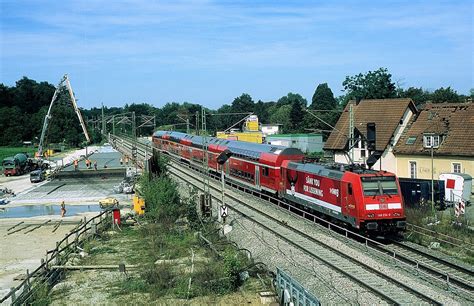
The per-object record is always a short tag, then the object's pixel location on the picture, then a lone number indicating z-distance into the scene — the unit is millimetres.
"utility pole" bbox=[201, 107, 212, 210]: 33559
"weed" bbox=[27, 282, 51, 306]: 19222
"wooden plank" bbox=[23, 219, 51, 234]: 39156
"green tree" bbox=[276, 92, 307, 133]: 135750
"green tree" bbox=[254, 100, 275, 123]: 170338
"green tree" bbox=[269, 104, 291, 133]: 147575
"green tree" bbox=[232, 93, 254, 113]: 163250
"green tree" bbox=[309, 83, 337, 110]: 143625
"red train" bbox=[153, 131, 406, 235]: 24281
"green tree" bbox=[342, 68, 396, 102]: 91938
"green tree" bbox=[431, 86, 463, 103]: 90000
